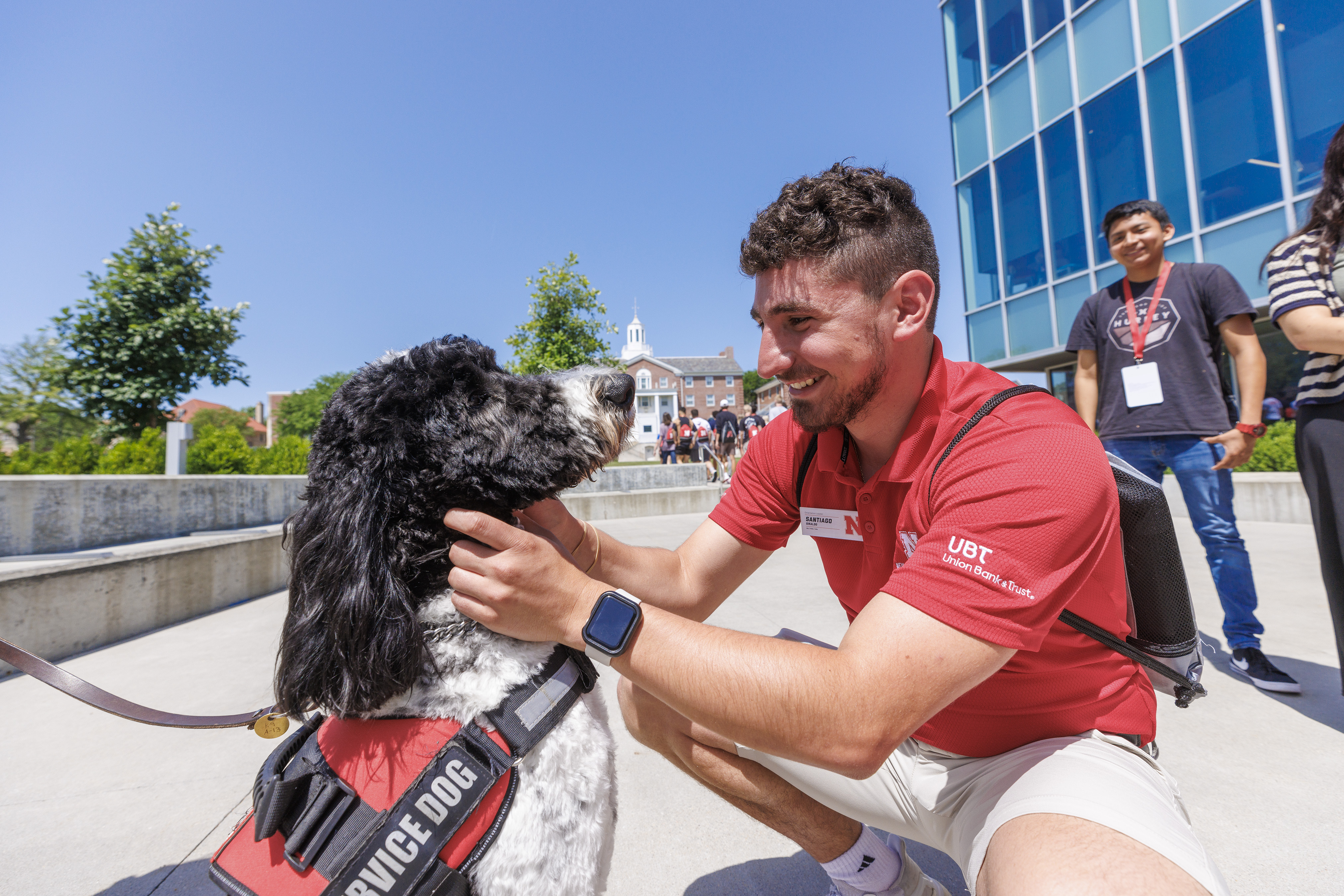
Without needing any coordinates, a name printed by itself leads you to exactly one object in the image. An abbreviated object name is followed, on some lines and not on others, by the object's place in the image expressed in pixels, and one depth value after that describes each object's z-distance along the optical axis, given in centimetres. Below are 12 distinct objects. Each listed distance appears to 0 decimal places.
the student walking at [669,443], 1850
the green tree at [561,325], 2617
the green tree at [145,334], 1325
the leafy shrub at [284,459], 938
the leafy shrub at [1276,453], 769
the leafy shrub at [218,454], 854
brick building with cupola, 7531
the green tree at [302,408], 7169
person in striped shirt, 206
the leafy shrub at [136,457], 700
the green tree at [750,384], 8688
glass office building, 901
